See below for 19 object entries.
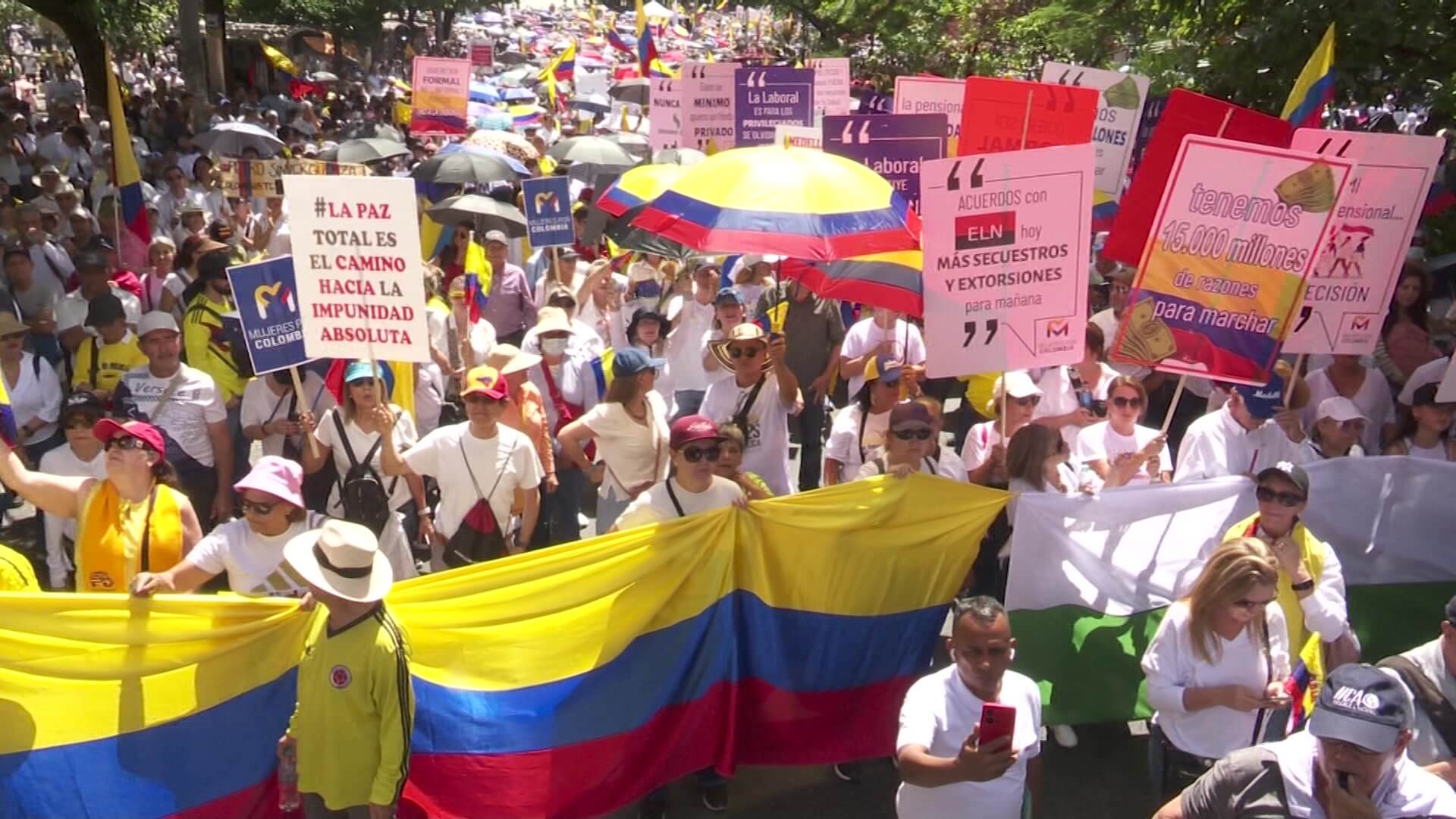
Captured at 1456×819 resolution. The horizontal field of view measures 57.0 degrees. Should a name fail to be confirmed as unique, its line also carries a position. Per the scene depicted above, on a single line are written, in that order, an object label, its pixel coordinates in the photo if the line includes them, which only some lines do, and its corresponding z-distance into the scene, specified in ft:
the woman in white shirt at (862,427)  20.71
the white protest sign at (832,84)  41.19
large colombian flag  14.10
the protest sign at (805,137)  33.24
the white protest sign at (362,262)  18.33
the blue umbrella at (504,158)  46.47
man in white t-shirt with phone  12.55
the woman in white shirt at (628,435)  20.44
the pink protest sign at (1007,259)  18.12
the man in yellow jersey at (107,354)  24.03
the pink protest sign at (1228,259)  17.83
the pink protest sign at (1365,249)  21.24
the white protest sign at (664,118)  45.62
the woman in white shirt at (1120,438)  20.15
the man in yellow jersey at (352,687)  12.87
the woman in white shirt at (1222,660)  13.93
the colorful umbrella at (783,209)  19.57
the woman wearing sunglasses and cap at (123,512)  16.20
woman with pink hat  15.55
